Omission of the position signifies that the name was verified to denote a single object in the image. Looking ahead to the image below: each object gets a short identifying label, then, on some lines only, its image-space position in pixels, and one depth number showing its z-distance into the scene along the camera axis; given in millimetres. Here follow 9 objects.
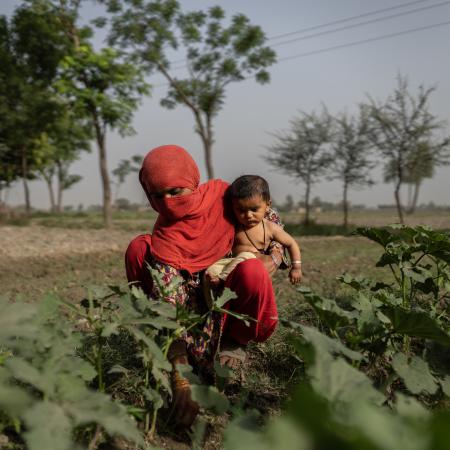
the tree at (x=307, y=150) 21375
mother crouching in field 2221
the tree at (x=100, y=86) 14031
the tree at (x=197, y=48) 16781
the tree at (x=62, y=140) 19578
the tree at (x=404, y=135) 16625
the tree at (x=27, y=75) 17703
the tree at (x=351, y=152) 20078
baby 2303
